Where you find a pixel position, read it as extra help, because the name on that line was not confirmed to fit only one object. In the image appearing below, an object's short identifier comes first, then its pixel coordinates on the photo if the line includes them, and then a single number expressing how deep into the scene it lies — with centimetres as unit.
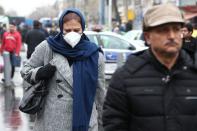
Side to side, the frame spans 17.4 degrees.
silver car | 1825
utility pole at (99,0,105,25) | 6284
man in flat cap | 327
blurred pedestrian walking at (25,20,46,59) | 1638
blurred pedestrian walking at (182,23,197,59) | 823
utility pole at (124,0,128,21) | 6322
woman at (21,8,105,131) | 483
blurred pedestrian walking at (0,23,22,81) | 1743
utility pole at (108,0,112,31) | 4245
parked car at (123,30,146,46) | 2784
